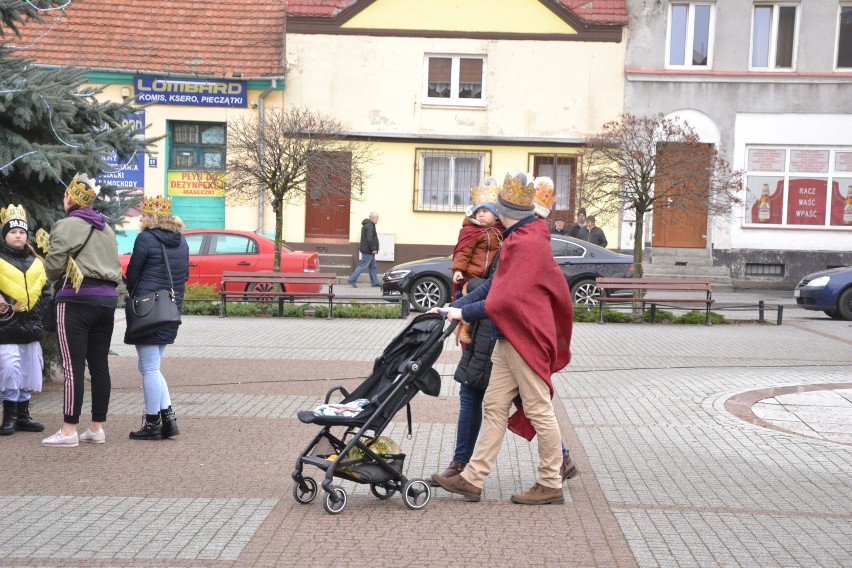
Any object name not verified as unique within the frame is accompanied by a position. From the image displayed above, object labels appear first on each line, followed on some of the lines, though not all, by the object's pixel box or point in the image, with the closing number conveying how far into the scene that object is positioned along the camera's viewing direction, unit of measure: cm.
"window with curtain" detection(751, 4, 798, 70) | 2761
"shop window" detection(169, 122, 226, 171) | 2833
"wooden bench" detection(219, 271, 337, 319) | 1844
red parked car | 2062
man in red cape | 636
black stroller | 621
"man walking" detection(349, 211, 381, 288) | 2525
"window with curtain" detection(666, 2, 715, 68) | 2764
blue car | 1930
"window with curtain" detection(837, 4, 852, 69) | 2738
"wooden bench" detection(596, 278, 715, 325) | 1856
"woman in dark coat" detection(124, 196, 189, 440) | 814
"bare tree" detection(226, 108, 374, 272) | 1989
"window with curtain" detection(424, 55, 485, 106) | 2800
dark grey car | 1972
